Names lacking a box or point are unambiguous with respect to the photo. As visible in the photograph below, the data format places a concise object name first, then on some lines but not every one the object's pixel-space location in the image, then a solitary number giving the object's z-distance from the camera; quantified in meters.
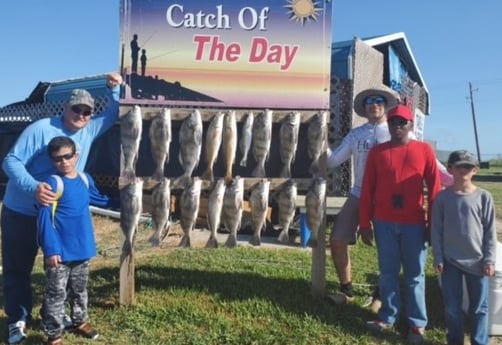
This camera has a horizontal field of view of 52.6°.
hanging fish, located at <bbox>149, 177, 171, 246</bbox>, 4.61
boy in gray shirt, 3.92
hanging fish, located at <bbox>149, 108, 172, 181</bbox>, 4.65
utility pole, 50.50
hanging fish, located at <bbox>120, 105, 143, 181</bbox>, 4.62
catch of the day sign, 4.80
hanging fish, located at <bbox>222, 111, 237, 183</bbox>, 4.75
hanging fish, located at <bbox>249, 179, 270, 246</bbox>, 4.70
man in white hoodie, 4.71
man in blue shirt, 3.88
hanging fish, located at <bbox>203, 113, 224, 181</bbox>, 4.73
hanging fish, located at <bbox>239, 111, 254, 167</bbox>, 4.75
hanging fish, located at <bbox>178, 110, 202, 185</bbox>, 4.66
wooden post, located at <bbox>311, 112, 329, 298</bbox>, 4.84
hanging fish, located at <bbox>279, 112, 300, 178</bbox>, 4.72
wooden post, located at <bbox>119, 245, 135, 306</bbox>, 4.82
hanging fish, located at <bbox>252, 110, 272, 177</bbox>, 4.73
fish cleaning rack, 4.79
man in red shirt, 4.18
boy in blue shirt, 3.79
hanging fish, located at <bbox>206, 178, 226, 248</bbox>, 4.67
